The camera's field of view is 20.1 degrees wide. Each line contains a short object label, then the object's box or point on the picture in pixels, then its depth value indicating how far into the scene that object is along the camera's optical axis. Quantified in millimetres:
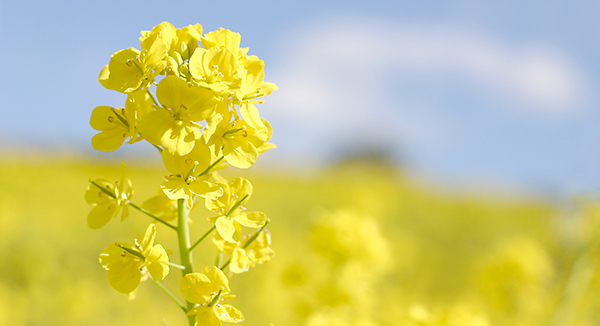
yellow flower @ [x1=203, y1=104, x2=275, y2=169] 393
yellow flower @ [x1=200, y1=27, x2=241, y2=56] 399
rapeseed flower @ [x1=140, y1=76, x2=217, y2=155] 389
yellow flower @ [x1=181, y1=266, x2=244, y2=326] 391
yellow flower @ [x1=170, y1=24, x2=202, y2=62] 400
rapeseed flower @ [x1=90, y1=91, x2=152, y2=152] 398
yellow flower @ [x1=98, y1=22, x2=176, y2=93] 392
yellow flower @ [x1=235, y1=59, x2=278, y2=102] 399
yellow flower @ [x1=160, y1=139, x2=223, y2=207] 392
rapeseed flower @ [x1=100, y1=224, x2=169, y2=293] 392
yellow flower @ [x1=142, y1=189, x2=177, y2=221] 411
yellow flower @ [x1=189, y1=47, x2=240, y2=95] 391
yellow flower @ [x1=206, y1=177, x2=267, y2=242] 397
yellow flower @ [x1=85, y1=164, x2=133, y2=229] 406
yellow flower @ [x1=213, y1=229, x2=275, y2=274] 406
